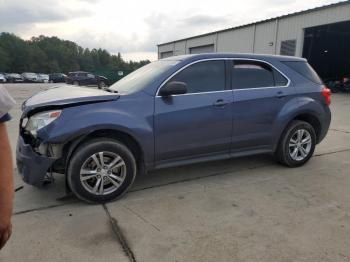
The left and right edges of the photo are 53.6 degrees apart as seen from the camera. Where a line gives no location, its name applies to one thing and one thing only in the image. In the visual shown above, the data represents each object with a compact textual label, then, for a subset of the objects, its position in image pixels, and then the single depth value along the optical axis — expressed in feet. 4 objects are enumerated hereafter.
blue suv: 12.41
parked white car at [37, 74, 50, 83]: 158.71
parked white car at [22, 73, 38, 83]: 159.63
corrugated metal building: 68.23
